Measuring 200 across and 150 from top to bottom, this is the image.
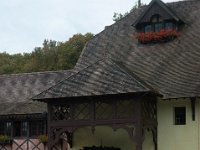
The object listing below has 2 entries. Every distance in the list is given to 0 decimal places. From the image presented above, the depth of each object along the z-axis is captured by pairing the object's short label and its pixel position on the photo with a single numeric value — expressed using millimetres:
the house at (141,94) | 27984
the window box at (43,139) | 34000
